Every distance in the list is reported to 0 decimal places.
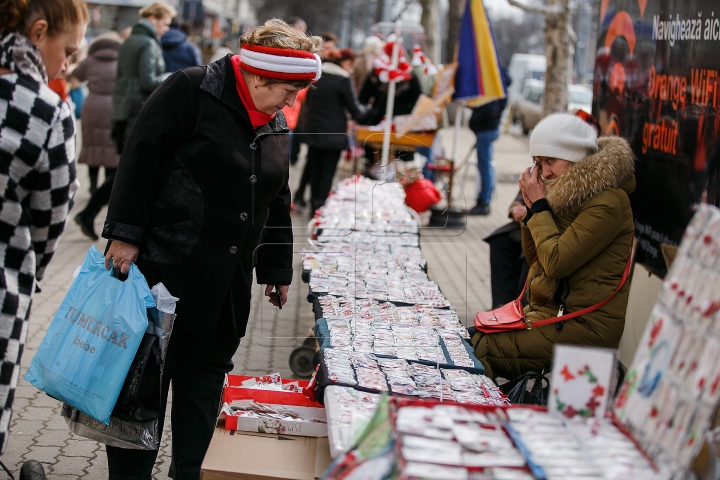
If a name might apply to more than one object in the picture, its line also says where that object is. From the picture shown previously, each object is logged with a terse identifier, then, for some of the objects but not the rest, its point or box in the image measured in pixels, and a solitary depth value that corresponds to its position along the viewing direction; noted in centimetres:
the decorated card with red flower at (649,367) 192
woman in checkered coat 263
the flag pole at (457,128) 983
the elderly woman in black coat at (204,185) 301
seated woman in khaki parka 376
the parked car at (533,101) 2750
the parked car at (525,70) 3591
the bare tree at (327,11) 5512
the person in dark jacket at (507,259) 566
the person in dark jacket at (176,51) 995
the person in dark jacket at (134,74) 874
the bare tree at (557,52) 1172
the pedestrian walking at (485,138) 1105
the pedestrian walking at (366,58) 1288
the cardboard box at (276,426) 310
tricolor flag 991
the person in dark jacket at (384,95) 1131
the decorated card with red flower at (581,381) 198
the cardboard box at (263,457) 279
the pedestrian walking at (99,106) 924
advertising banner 432
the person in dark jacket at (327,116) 970
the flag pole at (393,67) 990
